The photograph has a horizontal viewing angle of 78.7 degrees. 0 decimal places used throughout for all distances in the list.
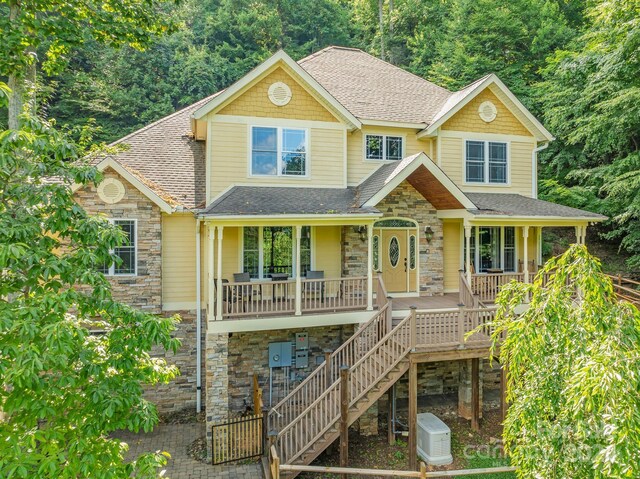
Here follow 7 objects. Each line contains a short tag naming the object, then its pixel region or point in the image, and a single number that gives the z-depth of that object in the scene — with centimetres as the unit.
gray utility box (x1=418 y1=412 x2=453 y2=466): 945
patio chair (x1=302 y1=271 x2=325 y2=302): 1191
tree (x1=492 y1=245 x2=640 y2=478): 324
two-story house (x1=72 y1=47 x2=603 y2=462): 1082
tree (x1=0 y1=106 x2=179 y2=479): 369
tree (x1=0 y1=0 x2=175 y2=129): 771
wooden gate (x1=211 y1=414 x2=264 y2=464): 918
